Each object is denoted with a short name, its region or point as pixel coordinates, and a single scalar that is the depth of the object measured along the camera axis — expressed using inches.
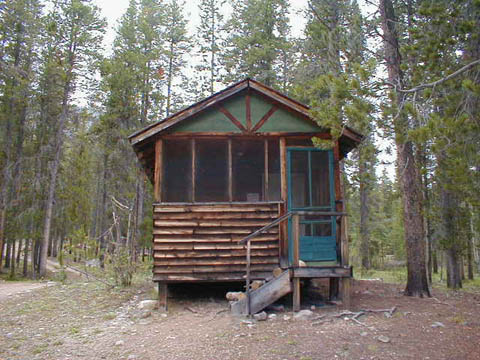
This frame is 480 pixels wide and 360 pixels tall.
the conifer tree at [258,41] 834.2
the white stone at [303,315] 283.0
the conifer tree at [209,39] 1005.8
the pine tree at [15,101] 740.0
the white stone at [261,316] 284.8
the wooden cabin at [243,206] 336.8
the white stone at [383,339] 227.8
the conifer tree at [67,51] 805.9
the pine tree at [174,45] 1043.9
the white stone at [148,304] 328.8
